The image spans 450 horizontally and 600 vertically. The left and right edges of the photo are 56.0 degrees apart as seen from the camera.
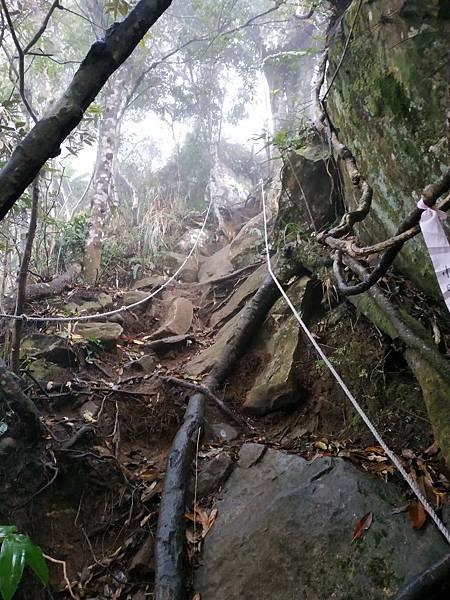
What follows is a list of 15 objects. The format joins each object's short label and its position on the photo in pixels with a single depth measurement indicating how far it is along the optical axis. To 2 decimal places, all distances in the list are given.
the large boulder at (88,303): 4.90
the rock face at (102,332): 4.29
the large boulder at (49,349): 3.81
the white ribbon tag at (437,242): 1.43
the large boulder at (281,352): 3.17
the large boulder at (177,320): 4.84
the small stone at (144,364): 4.05
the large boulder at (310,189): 4.35
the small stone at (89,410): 3.18
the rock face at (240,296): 4.96
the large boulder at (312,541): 1.91
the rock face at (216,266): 6.50
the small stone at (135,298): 5.55
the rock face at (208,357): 3.84
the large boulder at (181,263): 6.95
